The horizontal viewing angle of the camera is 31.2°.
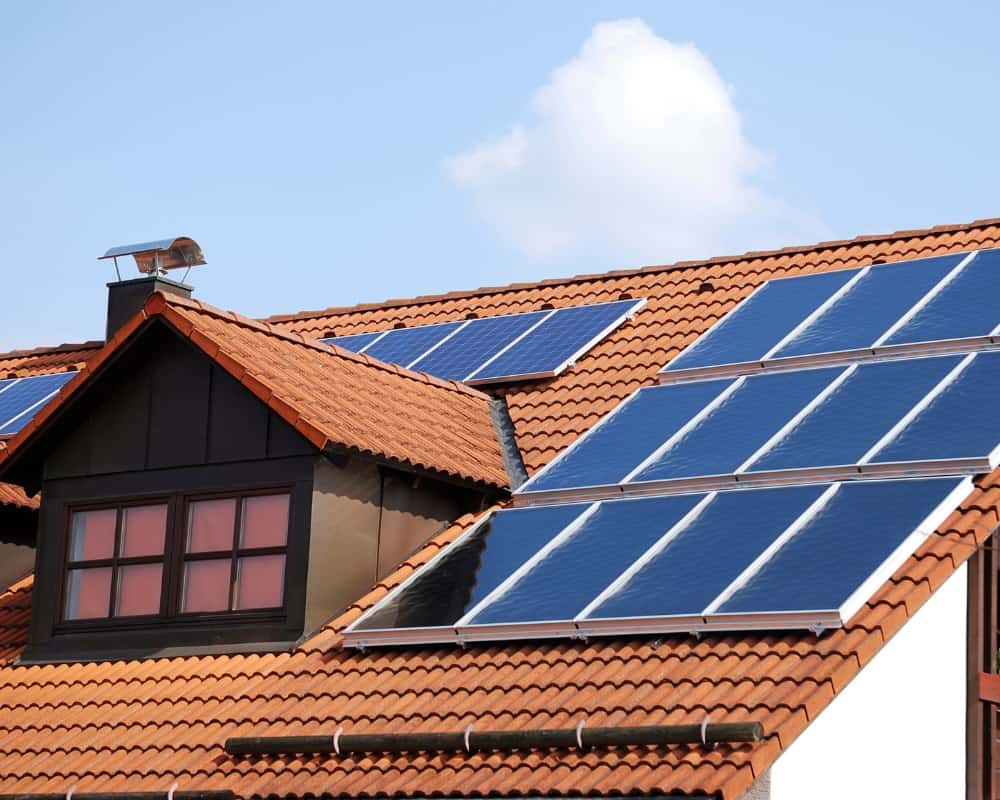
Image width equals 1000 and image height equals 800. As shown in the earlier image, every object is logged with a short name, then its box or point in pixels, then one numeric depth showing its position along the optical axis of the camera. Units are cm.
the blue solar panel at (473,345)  2066
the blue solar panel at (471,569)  1515
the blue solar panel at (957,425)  1458
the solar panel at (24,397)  2170
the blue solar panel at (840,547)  1301
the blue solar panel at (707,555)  1367
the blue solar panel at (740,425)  1594
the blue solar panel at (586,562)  1433
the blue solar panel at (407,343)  2162
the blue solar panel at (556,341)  1994
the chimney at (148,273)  2327
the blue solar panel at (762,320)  1838
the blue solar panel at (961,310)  1703
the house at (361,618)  1260
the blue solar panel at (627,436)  1662
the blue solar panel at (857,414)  1528
